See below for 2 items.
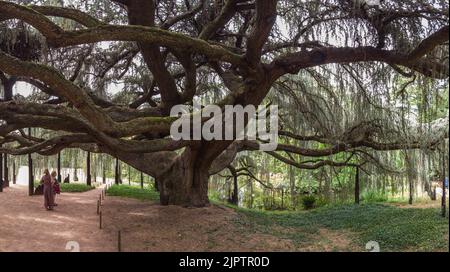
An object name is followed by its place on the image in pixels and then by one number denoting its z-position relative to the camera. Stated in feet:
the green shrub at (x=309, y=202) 72.95
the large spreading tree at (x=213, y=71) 22.59
